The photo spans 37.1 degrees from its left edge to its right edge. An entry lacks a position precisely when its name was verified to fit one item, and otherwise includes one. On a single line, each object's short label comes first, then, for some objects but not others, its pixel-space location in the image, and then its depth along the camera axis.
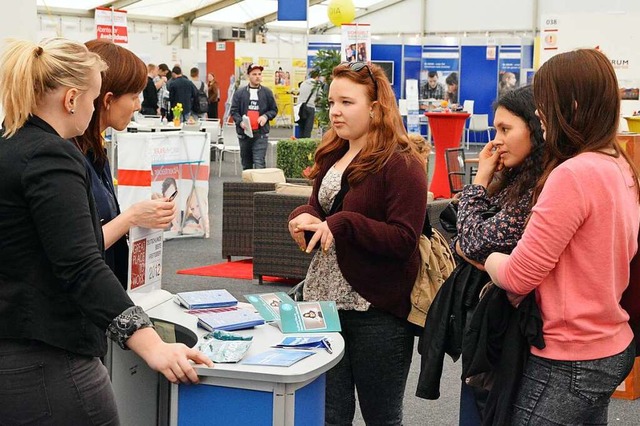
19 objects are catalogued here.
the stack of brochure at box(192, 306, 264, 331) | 2.44
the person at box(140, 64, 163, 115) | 16.67
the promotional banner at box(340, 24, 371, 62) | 13.81
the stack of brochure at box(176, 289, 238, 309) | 2.66
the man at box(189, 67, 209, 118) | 17.88
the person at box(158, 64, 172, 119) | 17.53
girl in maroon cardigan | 2.67
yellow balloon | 17.89
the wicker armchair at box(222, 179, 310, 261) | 7.52
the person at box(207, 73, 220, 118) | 20.48
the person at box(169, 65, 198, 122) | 16.92
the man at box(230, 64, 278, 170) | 12.76
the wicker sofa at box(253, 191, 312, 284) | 6.79
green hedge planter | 9.85
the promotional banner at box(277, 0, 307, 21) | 14.80
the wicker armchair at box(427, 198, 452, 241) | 6.43
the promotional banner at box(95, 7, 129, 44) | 11.94
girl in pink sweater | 2.01
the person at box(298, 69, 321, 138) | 15.31
